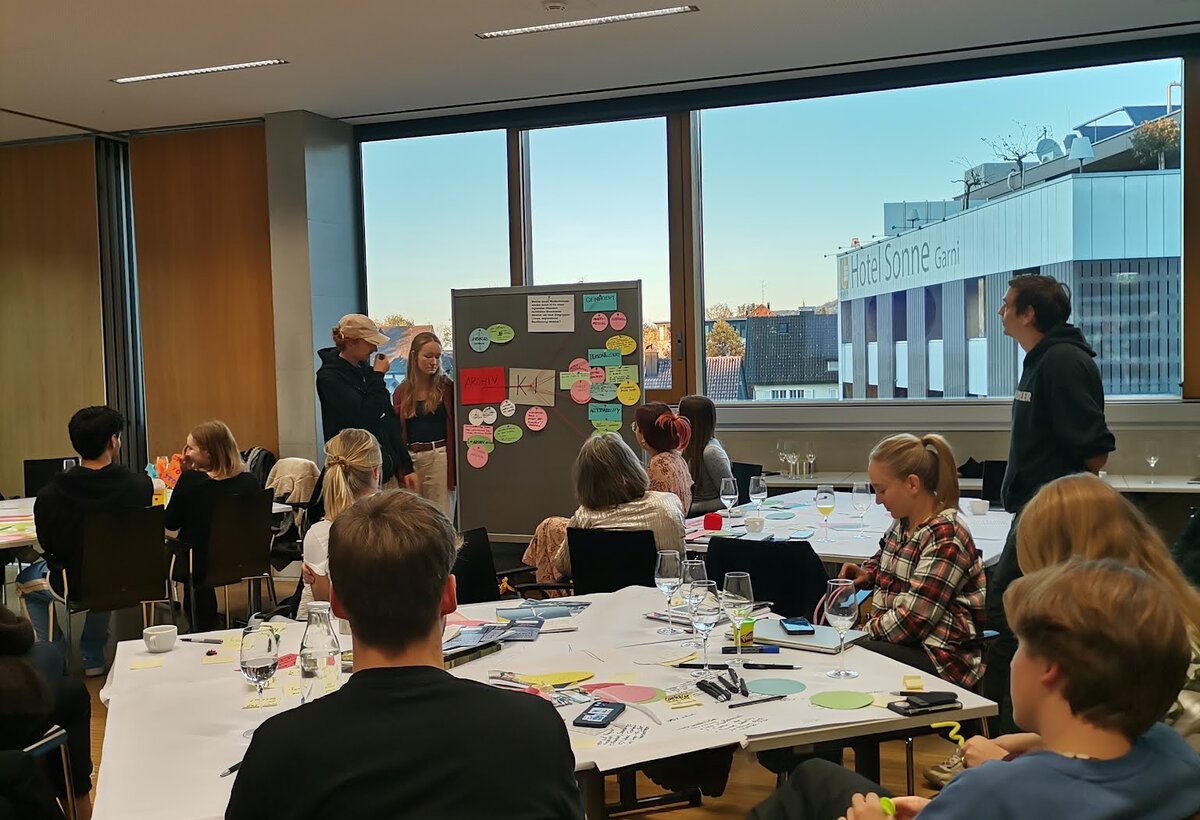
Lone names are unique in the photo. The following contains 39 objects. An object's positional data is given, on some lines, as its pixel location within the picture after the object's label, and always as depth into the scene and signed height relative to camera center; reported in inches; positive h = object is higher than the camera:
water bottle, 93.5 -25.9
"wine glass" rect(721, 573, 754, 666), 106.4 -24.3
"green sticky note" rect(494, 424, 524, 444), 277.1 -18.8
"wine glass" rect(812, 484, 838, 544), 183.3 -25.8
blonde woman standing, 278.5 -15.1
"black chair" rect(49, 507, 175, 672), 193.3 -35.0
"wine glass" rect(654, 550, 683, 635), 117.7 -23.8
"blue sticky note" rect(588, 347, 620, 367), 268.8 +0.1
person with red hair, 195.3 -17.1
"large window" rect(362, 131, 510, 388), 329.4 +42.7
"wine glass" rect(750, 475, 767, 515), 198.8 -25.2
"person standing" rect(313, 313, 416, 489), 251.4 -6.5
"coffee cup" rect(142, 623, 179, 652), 117.3 -29.2
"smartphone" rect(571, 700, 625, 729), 91.1 -30.9
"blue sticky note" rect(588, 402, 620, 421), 268.7 -13.7
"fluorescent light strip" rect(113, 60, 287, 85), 262.1 +74.6
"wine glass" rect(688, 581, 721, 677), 105.4 -25.8
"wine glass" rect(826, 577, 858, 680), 103.2 -24.7
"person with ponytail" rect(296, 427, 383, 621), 154.0 -14.8
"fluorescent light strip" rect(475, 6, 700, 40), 231.0 +74.5
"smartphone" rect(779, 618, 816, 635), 116.3 -30.2
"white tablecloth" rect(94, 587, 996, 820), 81.1 -31.2
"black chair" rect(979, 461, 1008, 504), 243.6 -30.6
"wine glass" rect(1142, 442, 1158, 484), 258.8 -26.7
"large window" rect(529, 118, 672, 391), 313.3 +43.5
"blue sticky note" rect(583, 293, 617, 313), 269.6 +14.3
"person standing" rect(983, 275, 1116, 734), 166.4 -8.6
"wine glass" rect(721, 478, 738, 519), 194.4 -24.9
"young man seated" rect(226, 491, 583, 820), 57.7 -21.5
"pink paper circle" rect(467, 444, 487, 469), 280.1 -24.5
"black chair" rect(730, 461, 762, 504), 249.7 -28.8
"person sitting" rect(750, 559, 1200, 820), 58.7 -21.0
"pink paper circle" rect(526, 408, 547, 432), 275.1 -15.0
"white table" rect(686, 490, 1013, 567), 167.6 -31.2
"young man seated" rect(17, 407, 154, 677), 196.5 -21.8
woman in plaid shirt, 125.6 -27.1
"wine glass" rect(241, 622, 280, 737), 96.1 -25.9
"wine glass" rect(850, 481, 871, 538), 194.1 -28.3
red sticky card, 279.3 -6.3
